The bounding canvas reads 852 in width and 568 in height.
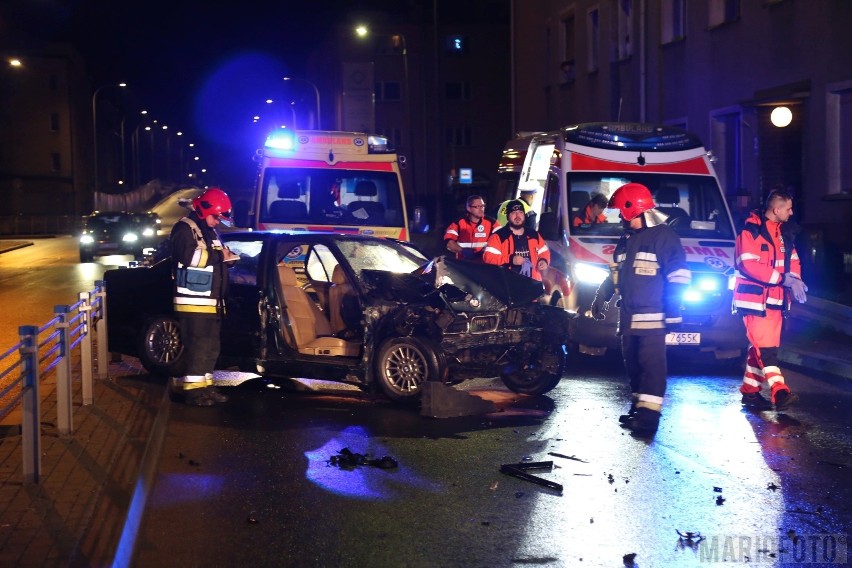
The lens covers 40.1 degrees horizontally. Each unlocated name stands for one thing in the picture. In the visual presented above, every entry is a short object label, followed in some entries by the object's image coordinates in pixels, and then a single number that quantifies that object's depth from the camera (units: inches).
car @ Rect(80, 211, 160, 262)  1423.5
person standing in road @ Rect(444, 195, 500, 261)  535.5
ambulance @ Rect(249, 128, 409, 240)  634.8
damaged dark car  387.5
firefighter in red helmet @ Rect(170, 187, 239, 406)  386.3
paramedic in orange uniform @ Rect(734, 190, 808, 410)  386.3
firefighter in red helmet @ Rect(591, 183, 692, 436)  361.1
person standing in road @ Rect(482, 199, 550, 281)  489.4
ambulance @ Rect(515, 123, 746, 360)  473.7
